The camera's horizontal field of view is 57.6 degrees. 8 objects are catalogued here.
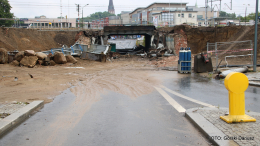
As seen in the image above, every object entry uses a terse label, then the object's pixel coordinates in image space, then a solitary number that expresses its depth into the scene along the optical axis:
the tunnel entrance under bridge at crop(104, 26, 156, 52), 41.03
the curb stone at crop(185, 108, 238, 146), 4.33
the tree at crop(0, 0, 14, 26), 60.46
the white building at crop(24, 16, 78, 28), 86.81
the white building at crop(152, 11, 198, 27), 76.31
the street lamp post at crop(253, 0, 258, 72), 14.78
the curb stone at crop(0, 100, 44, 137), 5.31
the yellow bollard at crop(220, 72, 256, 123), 5.26
